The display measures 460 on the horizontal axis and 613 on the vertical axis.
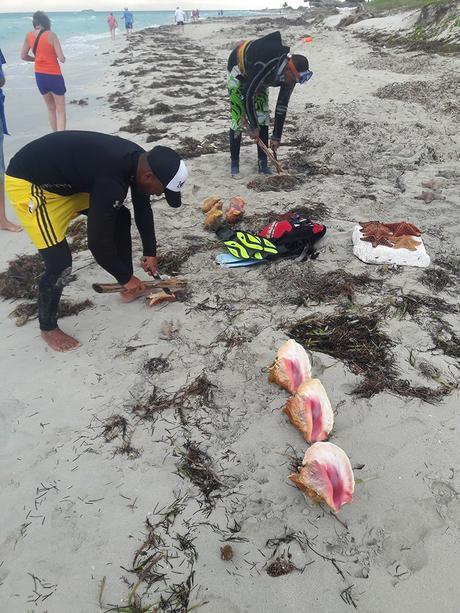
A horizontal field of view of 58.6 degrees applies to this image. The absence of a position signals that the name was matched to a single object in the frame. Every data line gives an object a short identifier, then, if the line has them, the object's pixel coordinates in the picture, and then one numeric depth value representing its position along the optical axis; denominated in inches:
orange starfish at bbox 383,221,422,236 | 148.1
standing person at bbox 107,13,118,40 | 1200.8
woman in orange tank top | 253.1
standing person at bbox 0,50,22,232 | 179.8
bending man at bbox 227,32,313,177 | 182.4
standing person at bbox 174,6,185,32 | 1337.1
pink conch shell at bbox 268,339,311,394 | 98.4
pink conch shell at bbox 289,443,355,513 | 74.9
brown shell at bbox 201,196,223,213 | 185.9
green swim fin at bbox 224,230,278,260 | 150.0
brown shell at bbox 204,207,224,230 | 172.2
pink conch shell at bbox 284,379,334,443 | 87.6
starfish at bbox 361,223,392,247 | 146.3
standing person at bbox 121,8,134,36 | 1270.9
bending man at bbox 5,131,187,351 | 100.7
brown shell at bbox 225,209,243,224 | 176.1
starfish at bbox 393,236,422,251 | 143.8
